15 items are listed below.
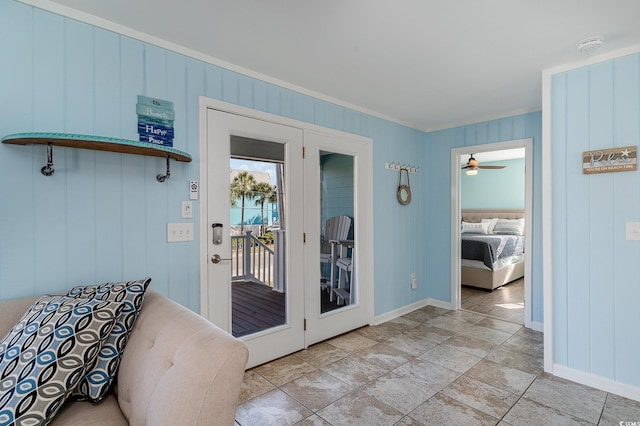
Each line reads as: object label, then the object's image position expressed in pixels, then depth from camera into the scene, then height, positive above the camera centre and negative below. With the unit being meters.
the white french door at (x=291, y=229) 2.37 -0.16
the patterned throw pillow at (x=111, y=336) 1.23 -0.52
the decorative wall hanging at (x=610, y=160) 2.22 +0.37
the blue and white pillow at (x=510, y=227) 6.60 -0.35
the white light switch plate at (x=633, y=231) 2.21 -0.15
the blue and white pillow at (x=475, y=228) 6.69 -0.38
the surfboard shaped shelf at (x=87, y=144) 1.56 +0.37
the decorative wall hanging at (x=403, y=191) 3.98 +0.26
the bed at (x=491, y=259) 5.07 -0.83
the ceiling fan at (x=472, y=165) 5.30 +0.79
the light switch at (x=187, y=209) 2.22 +0.02
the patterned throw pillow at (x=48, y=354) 1.03 -0.51
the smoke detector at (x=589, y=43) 2.11 +1.14
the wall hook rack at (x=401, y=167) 3.87 +0.57
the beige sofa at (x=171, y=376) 0.98 -0.56
